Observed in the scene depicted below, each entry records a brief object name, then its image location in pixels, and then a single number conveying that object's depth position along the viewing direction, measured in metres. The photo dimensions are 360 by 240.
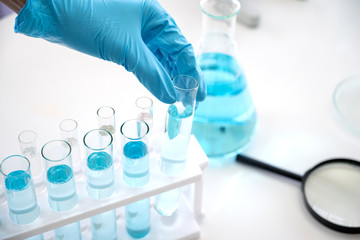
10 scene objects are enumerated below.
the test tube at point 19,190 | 0.35
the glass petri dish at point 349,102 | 0.51
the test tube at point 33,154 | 0.39
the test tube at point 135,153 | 0.37
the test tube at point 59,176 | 0.36
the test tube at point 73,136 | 0.40
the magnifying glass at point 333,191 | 0.43
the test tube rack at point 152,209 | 0.36
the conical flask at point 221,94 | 0.46
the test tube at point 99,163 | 0.37
